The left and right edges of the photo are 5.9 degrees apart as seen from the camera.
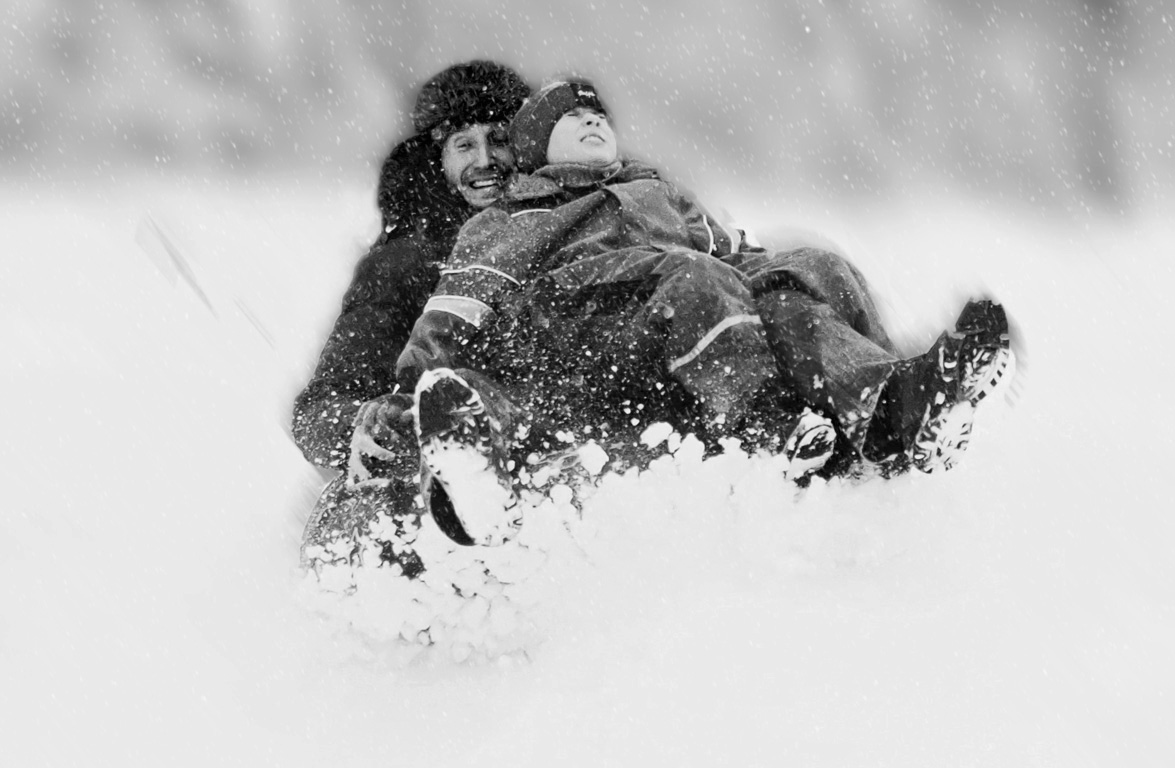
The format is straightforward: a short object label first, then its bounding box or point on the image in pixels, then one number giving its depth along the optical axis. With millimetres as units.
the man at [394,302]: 22813
